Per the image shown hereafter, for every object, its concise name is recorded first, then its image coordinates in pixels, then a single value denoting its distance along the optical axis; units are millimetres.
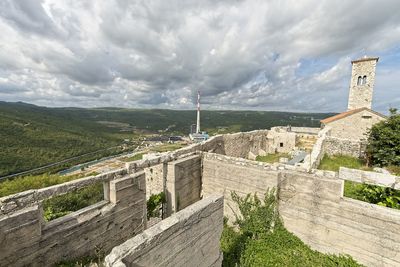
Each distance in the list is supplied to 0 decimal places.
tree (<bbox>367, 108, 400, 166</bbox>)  10930
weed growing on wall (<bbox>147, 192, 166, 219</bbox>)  8391
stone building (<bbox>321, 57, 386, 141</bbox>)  17981
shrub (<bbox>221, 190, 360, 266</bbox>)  6711
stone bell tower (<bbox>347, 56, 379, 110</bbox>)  22797
